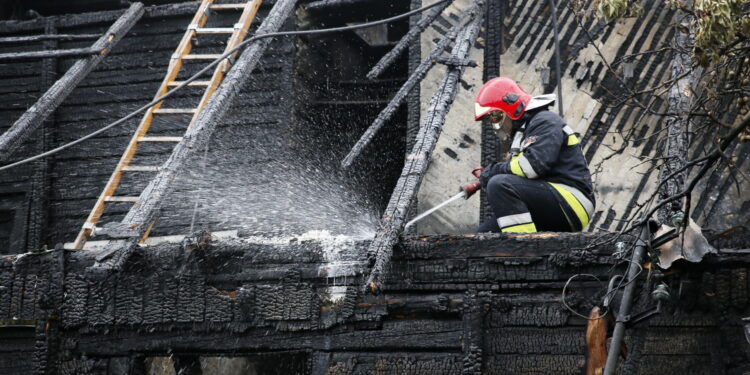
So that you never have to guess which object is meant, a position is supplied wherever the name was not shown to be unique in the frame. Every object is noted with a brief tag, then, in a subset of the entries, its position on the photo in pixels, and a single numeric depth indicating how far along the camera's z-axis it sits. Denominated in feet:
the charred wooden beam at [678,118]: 36.75
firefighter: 36.40
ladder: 45.88
